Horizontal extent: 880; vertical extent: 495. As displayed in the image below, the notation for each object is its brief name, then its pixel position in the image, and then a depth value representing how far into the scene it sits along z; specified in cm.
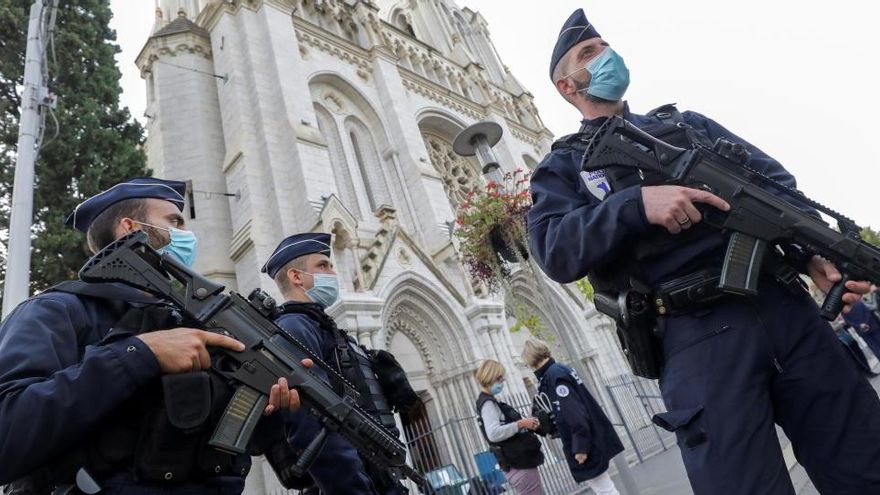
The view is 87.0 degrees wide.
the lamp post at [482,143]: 693
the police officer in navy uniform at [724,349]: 143
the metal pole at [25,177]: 469
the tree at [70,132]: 788
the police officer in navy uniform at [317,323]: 226
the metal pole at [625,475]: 436
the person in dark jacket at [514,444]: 459
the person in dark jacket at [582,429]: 416
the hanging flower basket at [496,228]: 662
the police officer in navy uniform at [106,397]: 118
